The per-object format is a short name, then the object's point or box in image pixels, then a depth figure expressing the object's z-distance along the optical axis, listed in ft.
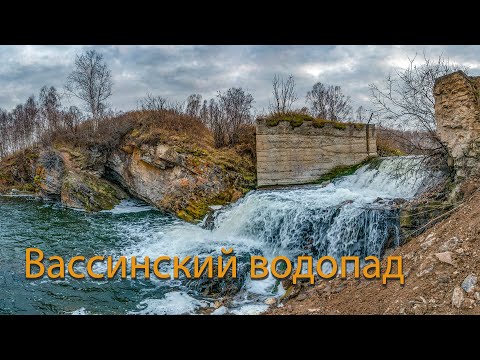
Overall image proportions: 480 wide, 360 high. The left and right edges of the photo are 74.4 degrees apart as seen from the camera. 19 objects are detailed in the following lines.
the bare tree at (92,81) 68.28
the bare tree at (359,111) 80.56
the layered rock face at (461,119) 18.62
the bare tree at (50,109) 84.56
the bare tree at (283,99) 58.95
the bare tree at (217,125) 53.57
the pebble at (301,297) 16.82
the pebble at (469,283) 10.79
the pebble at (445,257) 12.50
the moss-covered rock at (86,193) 49.16
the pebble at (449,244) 13.22
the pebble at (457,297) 10.57
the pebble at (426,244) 14.82
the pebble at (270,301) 18.87
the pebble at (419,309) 11.08
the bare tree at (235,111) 53.98
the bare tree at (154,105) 61.21
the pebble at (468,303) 10.26
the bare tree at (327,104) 80.59
